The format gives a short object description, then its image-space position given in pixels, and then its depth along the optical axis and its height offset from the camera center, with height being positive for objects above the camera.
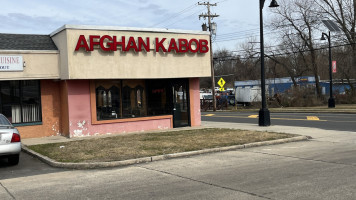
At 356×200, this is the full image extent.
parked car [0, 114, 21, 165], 8.91 -0.92
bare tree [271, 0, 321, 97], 41.81 +7.83
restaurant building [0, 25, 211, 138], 14.72 +1.05
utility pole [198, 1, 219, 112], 40.62 +9.20
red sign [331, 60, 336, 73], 33.36 +2.64
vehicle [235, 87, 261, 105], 43.85 +0.29
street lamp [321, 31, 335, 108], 31.86 -0.67
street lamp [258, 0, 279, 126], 17.02 -0.50
